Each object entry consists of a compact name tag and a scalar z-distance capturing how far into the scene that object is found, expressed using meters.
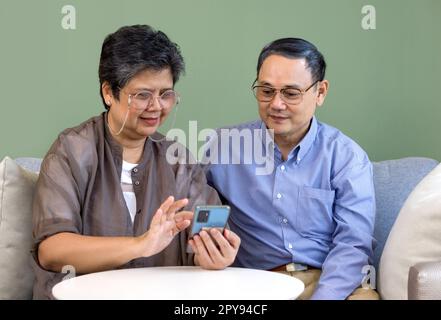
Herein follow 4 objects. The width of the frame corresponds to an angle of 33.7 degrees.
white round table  1.70
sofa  1.82
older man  2.33
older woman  1.97
